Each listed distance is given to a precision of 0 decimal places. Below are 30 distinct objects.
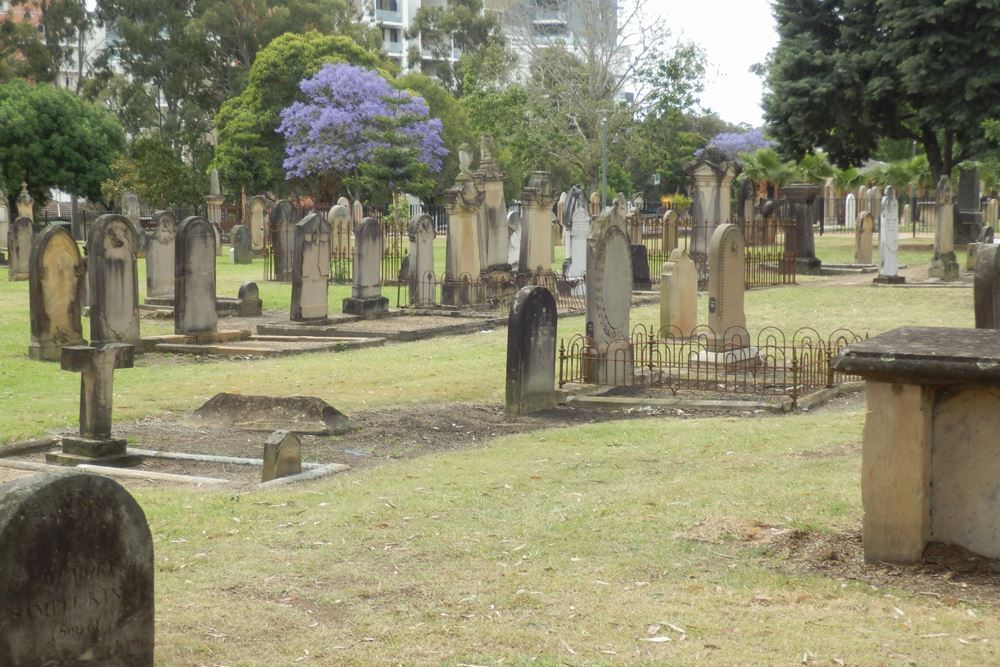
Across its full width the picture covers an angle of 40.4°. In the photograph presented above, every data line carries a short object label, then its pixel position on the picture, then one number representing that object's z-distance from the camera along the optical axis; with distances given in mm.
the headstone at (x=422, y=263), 23953
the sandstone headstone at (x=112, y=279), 17344
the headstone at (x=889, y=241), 27719
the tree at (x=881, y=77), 33938
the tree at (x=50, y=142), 50188
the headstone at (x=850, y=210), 55000
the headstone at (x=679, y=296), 18719
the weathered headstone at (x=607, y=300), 14398
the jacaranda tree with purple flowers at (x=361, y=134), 53000
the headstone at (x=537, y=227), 26500
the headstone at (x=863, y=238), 34281
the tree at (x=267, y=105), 57031
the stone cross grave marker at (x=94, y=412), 10477
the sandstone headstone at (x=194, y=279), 19312
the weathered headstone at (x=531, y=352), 13008
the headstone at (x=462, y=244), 24344
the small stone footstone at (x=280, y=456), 9641
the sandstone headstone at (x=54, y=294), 17609
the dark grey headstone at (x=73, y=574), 4387
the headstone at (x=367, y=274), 22797
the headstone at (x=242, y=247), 38344
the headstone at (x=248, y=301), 23750
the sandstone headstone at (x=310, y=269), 21547
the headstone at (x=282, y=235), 31078
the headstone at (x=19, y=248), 31594
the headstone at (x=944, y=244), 28552
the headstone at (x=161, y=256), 24109
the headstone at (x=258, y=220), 42781
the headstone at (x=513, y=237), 31062
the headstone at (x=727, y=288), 15727
